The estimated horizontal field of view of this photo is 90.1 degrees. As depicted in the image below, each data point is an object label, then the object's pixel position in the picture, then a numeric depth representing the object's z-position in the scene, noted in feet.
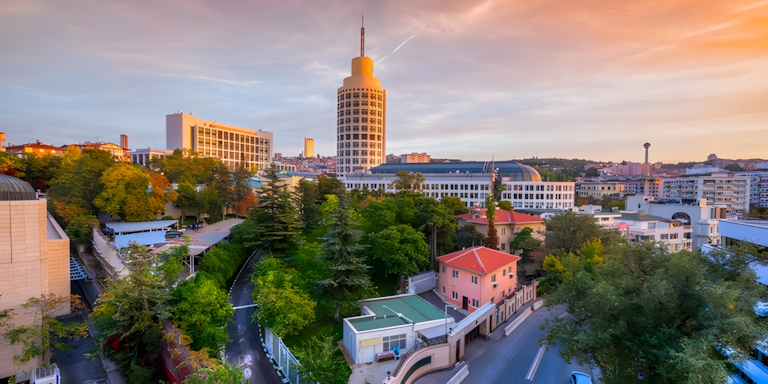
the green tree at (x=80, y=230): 106.42
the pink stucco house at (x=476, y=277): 99.09
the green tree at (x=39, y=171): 152.56
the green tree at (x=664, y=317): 47.65
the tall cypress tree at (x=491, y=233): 132.77
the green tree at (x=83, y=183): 115.74
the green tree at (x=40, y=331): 65.21
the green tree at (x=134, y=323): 61.52
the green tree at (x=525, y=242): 136.26
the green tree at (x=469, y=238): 138.21
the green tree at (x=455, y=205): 167.39
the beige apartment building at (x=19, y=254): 69.56
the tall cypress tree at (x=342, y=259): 82.12
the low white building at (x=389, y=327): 72.43
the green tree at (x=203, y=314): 62.28
